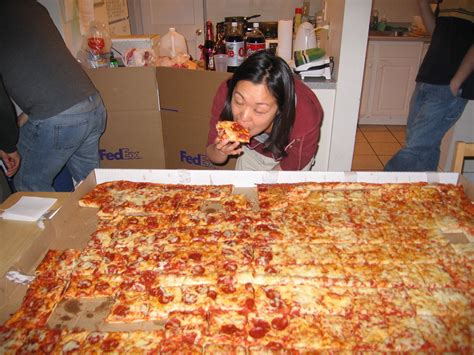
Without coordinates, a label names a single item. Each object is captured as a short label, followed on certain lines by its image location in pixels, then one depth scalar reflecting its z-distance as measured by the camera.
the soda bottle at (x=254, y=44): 3.77
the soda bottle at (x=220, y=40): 4.02
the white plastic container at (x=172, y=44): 4.25
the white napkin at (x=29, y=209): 2.12
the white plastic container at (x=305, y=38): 3.99
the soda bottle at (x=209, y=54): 3.87
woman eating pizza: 2.21
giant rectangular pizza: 1.55
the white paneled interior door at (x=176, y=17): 6.61
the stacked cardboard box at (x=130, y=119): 3.66
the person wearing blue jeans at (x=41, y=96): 2.55
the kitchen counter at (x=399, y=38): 5.78
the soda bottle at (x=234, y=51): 3.65
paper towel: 4.18
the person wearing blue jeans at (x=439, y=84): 3.47
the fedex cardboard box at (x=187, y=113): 3.57
